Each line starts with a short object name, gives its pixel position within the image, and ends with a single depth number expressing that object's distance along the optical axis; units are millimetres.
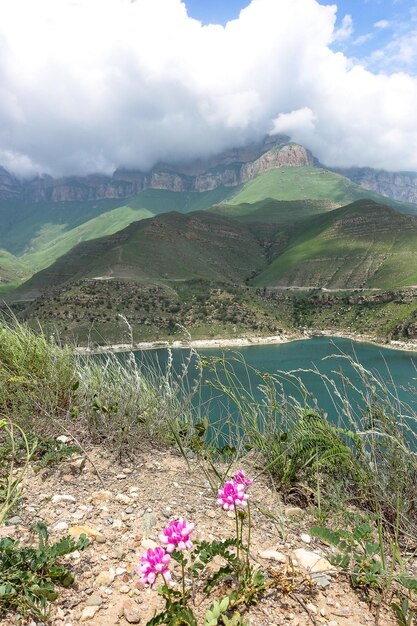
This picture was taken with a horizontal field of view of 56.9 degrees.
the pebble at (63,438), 3981
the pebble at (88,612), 2027
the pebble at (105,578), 2256
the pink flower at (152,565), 1637
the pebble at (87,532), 2598
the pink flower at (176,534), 1726
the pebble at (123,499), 3034
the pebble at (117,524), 2729
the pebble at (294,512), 3145
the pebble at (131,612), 2004
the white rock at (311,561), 2459
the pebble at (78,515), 2811
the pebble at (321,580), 2307
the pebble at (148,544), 2539
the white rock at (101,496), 3072
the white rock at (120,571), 2318
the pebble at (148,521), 2710
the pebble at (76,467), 3461
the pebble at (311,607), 2107
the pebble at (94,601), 2107
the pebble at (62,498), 3021
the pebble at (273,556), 2500
